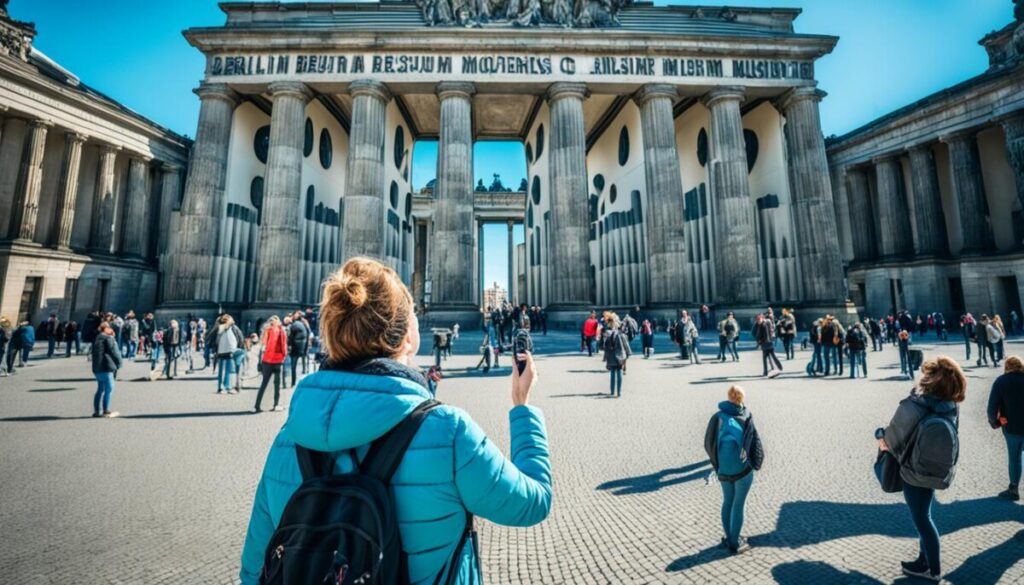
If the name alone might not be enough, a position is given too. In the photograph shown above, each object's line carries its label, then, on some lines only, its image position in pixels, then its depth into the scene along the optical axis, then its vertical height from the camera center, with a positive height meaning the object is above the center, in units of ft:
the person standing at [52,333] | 53.01 -0.57
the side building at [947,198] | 81.82 +26.03
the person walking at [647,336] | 48.92 -1.56
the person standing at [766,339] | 35.83 -1.47
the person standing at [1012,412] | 13.32 -2.92
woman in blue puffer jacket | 3.46 -1.01
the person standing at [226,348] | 29.50 -1.44
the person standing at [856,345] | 34.91 -1.99
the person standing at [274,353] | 24.77 -1.53
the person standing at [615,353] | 27.91 -1.95
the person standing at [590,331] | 48.88 -0.91
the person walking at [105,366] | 23.22 -2.07
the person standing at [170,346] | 36.70 -1.58
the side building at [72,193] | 75.36 +27.22
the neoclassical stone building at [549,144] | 70.49 +31.88
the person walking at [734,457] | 10.87 -3.48
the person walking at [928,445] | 9.48 -2.78
